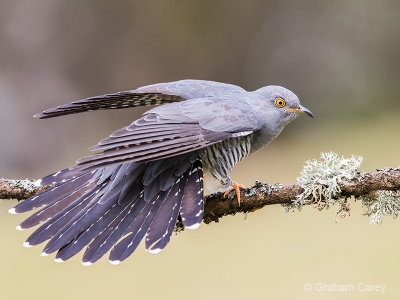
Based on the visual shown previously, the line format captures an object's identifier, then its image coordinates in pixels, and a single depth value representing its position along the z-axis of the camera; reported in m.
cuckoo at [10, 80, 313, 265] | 7.18
